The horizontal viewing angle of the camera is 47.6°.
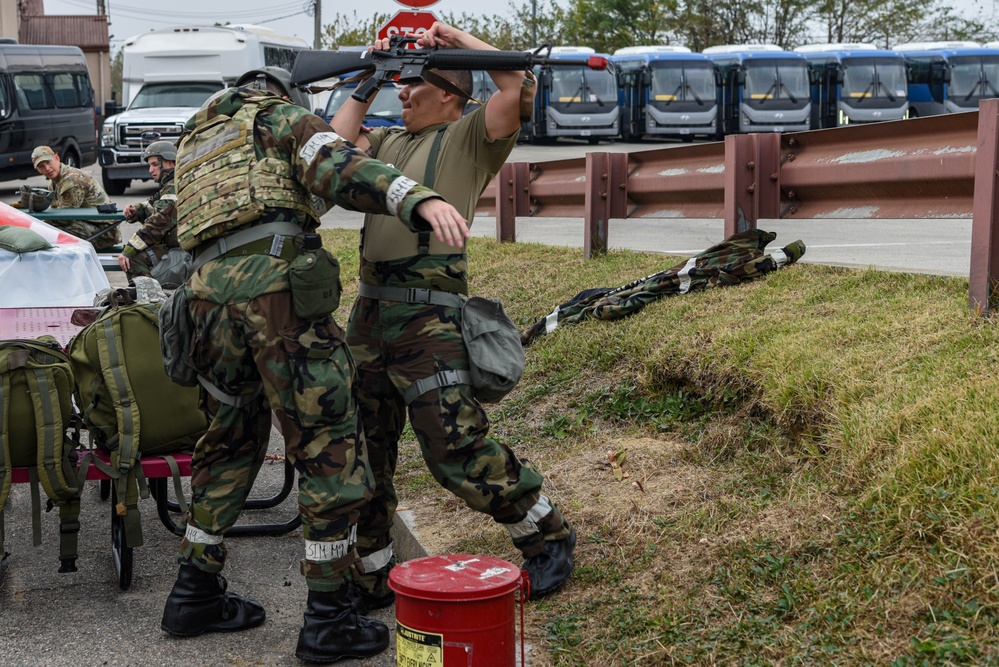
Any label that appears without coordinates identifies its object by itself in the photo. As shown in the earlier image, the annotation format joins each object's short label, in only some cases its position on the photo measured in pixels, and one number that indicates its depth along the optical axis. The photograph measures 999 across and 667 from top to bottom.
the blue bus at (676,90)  36.06
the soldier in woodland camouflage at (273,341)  3.70
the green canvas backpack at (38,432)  4.18
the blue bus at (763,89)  35.84
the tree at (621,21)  59.06
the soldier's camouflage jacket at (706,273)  6.03
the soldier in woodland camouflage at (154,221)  8.62
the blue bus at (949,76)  36.78
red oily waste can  3.02
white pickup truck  24.31
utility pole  47.09
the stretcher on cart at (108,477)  4.43
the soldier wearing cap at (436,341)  3.88
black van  22.97
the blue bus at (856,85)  36.28
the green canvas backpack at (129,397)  4.38
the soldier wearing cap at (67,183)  12.34
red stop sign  8.62
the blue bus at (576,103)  35.50
